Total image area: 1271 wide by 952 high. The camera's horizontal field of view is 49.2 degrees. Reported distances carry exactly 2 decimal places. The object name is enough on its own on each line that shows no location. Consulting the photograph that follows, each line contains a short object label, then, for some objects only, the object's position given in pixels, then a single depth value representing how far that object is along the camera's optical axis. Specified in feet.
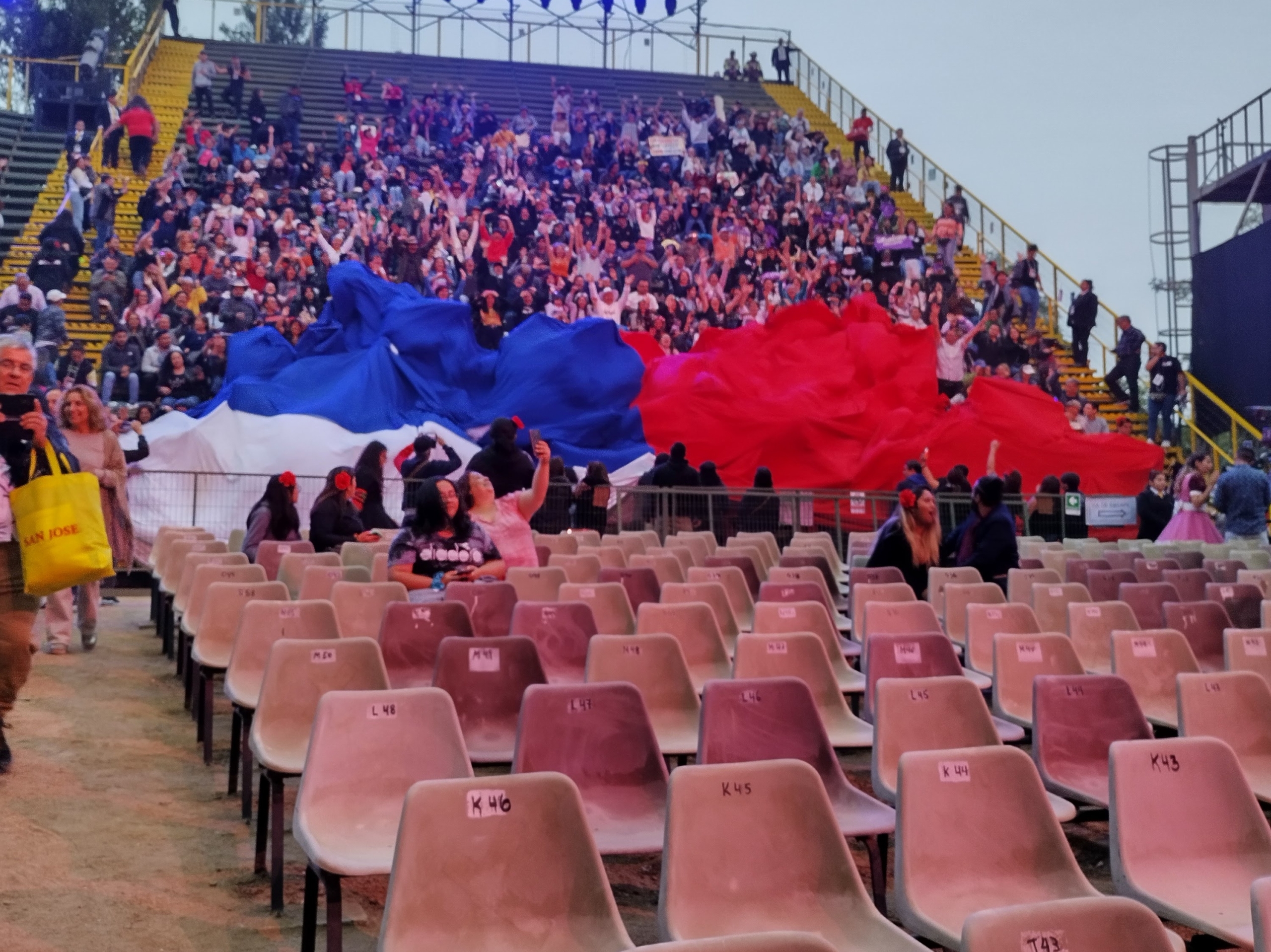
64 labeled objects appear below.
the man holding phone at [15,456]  17.66
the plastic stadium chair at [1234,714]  15.99
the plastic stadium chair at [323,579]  24.40
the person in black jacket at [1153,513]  46.37
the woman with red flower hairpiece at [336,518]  31.83
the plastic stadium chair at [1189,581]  27.45
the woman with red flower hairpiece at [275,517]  31.60
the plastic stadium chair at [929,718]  15.29
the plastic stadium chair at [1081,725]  15.66
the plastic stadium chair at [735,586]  26.53
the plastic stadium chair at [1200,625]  23.11
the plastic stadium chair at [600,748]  14.10
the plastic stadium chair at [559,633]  20.61
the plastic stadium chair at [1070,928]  8.00
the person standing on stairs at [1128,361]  68.69
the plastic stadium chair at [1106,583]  27.71
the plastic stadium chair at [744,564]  29.66
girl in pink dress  44.29
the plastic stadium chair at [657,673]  17.53
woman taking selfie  25.62
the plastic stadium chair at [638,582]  26.09
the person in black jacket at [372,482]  34.17
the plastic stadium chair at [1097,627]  22.48
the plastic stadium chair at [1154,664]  19.44
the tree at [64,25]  128.57
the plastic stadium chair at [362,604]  22.18
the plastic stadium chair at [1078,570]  30.22
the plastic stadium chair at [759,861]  11.24
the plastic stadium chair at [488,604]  22.17
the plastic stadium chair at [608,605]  22.66
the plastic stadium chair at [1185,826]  12.27
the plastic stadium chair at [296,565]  26.48
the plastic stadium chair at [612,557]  31.01
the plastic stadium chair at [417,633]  19.85
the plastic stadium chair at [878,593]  24.50
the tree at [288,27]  132.46
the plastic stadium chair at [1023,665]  18.84
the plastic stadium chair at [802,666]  18.06
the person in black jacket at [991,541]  28.45
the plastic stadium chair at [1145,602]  25.35
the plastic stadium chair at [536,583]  24.93
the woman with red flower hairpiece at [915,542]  28.22
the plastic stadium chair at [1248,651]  19.54
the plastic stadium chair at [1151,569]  29.68
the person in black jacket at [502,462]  31.50
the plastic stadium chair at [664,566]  28.12
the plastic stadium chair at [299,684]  15.84
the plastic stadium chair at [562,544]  33.68
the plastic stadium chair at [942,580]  26.32
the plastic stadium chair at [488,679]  17.11
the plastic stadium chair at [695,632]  20.56
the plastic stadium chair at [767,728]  14.82
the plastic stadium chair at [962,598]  24.43
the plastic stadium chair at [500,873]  10.53
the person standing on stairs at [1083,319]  72.79
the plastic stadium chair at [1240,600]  25.40
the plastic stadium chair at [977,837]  11.80
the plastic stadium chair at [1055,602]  24.95
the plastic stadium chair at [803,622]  20.92
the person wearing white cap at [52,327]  53.78
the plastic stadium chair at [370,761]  13.14
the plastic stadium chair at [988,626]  22.00
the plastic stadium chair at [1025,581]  26.96
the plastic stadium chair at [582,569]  27.99
